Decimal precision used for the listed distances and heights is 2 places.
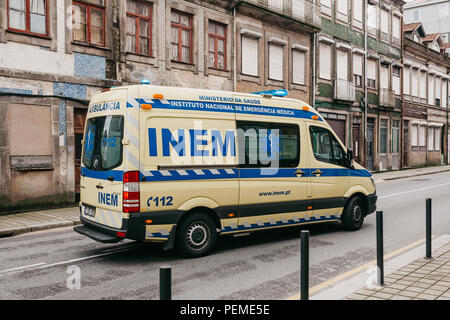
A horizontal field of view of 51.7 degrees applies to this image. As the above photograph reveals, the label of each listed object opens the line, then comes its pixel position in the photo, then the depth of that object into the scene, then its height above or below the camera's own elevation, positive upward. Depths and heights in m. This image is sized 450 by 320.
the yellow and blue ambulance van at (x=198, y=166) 6.47 -0.25
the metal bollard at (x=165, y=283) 2.98 -0.85
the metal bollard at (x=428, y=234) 6.44 -1.20
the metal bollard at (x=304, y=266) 4.20 -1.07
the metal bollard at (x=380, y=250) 5.20 -1.17
